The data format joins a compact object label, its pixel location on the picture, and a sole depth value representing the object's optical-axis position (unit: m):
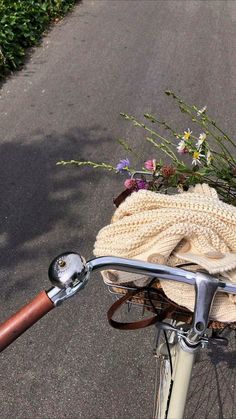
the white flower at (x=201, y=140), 1.51
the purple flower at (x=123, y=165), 1.58
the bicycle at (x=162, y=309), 0.83
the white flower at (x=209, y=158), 1.49
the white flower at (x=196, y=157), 1.52
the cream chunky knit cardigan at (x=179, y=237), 1.12
